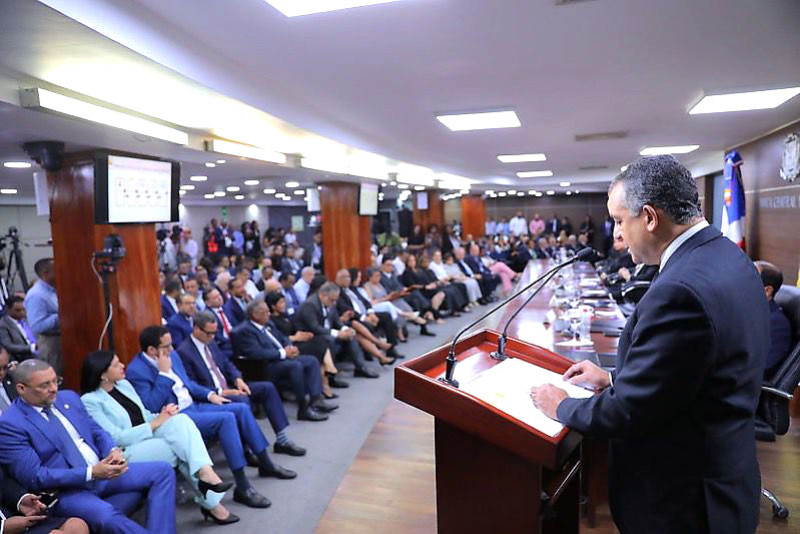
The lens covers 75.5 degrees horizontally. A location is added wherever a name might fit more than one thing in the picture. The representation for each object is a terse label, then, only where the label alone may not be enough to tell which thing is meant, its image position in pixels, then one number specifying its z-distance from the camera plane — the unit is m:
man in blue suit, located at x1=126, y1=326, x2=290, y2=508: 3.02
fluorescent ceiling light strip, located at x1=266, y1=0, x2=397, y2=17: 1.90
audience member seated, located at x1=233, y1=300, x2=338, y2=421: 4.16
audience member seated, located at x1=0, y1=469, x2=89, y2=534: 2.00
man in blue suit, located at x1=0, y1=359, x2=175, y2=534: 2.21
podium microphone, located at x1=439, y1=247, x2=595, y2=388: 1.39
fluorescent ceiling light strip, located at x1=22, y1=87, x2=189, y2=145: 2.47
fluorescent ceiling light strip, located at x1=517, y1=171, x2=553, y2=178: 10.29
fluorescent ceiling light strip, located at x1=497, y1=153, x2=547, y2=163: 7.17
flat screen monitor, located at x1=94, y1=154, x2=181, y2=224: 3.68
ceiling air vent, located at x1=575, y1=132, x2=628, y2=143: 5.31
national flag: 5.50
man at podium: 1.01
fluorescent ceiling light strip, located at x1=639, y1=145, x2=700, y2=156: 6.62
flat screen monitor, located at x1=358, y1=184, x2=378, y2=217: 8.61
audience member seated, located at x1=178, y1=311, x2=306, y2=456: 3.53
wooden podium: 1.23
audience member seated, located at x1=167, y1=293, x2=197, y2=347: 4.25
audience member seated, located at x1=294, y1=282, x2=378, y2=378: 4.98
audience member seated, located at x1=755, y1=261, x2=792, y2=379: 2.64
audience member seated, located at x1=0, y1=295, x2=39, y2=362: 3.94
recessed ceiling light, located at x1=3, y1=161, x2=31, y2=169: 5.09
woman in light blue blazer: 2.74
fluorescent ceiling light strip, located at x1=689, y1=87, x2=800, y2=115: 3.50
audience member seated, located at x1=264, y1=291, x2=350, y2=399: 4.78
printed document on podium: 1.24
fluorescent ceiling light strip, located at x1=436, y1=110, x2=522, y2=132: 4.02
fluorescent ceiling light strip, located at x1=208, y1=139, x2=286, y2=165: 4.39
